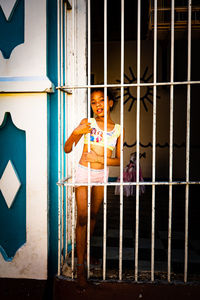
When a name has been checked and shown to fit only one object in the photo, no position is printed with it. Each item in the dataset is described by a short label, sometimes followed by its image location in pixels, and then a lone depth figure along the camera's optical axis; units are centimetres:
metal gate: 189
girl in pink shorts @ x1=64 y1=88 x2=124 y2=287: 197
